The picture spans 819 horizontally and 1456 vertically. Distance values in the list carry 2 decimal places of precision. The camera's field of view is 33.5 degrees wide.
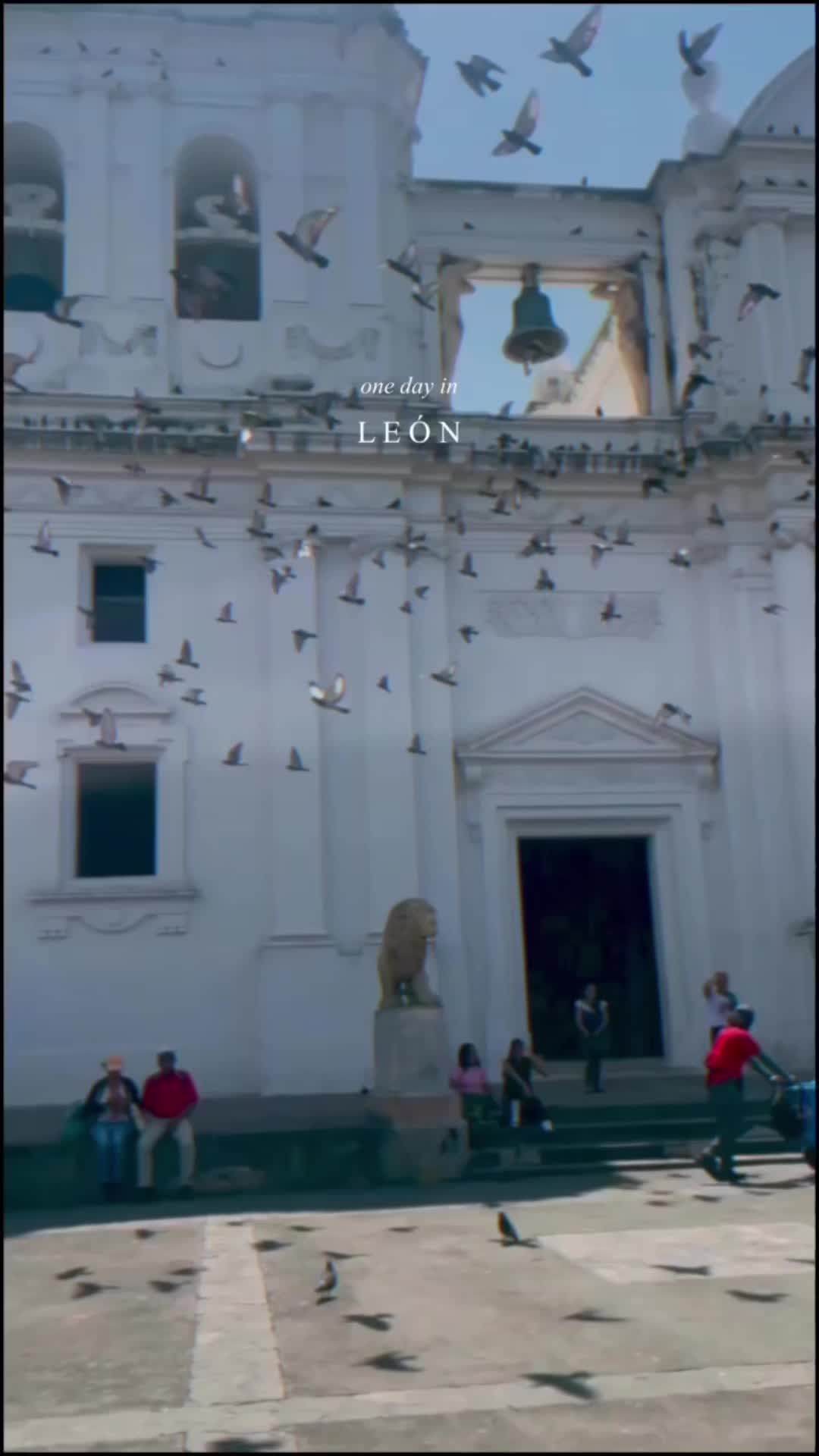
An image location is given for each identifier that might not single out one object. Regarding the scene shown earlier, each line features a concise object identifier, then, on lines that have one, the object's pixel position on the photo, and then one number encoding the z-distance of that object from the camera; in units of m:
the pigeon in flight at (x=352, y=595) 15.24
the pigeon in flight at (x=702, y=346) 16.23
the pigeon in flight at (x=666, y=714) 17.16
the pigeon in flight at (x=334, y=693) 15.52
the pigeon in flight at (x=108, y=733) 15.71
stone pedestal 11.26
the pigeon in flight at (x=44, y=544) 15.11
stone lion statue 11.85
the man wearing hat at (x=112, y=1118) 10.97
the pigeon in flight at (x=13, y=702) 15.65
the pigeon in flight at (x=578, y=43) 9.52
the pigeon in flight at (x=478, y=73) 9.98
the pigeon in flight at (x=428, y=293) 16.79
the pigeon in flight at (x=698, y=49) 10.98
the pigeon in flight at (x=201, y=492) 15.45
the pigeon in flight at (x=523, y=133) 10.34
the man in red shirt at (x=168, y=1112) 11.11
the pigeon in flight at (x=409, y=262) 13.11
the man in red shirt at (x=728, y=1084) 10.23
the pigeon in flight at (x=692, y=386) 15.43
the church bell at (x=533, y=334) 16.19
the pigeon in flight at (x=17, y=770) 15.63
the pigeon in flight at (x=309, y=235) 13.54
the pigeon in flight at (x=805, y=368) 15.46
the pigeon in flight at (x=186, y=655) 15.62
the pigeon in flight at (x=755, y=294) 14.32
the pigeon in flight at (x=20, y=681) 15.52
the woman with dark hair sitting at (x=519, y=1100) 12.43
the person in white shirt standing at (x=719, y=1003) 13.59
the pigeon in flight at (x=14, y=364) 15.14
